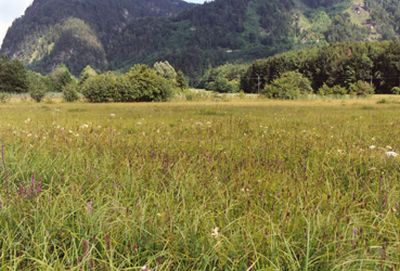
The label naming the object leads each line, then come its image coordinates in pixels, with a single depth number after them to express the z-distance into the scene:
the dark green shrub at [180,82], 98.77
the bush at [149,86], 53.50
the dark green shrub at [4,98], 45.61
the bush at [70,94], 52.75
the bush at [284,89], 61.38
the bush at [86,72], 103.26
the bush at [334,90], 88.12
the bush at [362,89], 86.38
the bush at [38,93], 53.06
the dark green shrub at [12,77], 114.81
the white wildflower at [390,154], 4.50
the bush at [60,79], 140.25
